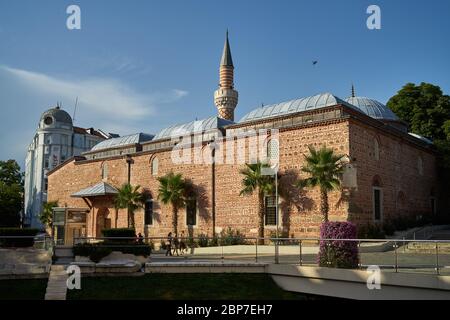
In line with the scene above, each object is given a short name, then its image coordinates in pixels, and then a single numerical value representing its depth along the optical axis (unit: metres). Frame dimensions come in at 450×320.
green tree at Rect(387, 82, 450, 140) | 35.00
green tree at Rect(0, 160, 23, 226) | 46.20
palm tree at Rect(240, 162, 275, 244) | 22.70
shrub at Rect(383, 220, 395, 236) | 22.80
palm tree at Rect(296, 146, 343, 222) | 20.22
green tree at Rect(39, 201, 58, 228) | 37.00
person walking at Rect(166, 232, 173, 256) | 17.29
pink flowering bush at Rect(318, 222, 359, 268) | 11.81
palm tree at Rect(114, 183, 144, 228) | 29.95
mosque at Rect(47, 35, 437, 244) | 21.41
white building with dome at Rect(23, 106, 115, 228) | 56.09
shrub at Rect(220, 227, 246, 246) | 21.11
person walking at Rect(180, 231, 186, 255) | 18.29
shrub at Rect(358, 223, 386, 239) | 21.05
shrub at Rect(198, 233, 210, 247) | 21.37
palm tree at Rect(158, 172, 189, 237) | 27.03
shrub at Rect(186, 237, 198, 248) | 18.70
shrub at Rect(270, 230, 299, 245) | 22.38
